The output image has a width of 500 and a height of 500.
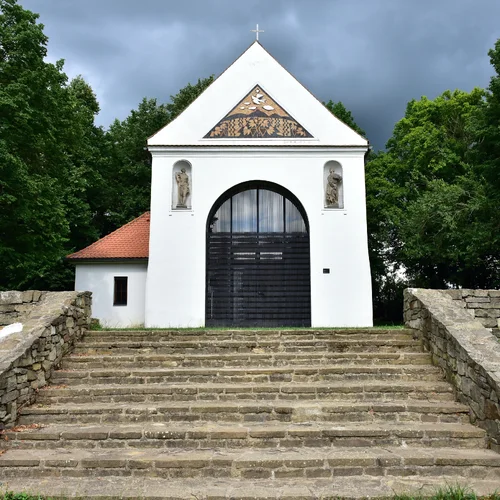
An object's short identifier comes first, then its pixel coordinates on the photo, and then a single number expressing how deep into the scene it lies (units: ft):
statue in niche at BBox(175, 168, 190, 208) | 54.39
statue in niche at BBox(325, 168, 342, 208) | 54.34
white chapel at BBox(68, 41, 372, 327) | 52.44
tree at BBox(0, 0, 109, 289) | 48.08
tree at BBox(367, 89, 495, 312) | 63.00
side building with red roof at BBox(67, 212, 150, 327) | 57.41
